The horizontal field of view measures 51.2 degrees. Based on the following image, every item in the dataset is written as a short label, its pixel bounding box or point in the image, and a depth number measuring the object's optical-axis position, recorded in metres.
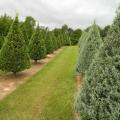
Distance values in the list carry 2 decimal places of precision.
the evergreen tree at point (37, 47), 13.37
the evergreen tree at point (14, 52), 9.07
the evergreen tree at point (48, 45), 17.96
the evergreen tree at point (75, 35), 52.27
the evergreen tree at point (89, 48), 8.74
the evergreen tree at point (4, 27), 22.54
